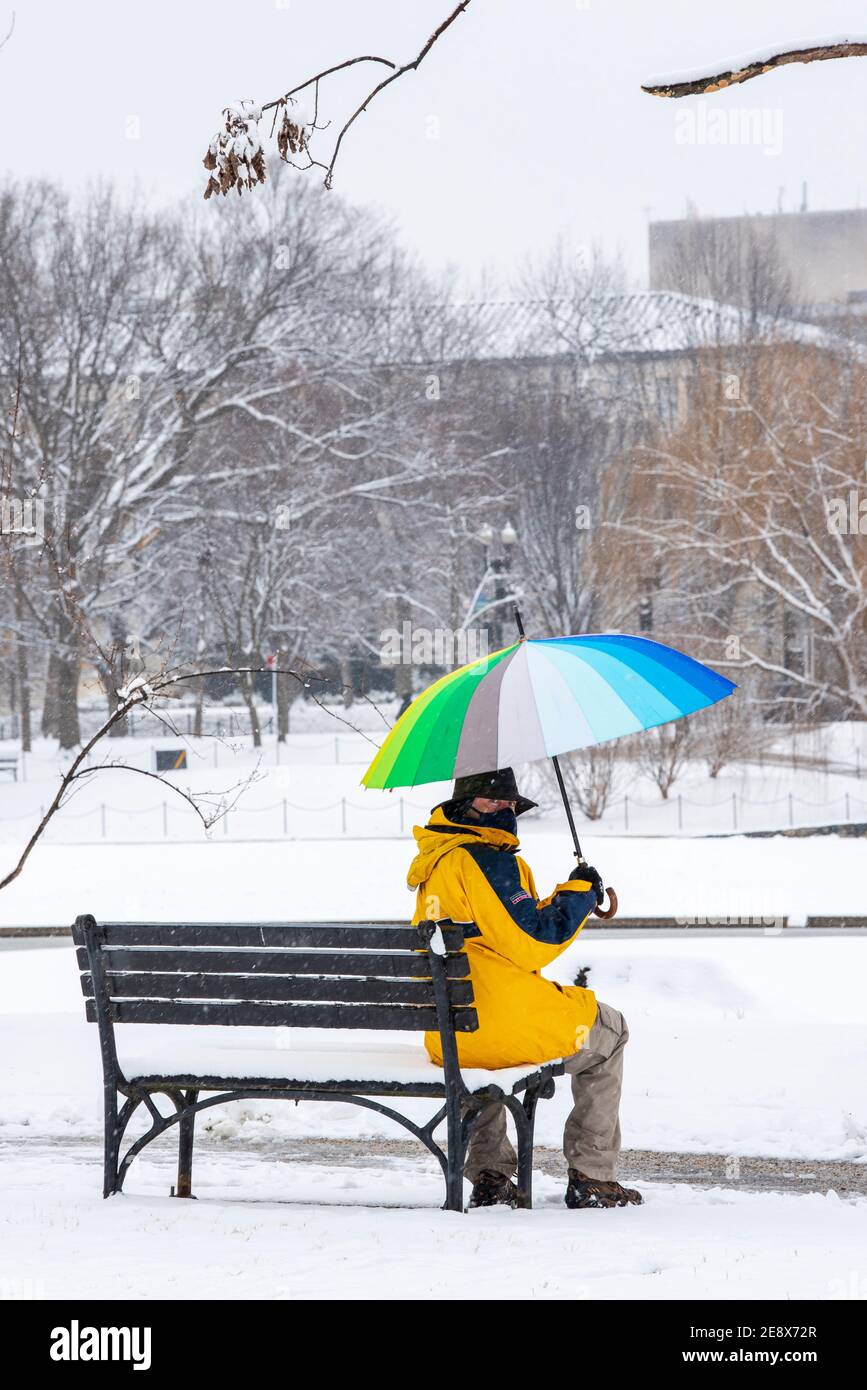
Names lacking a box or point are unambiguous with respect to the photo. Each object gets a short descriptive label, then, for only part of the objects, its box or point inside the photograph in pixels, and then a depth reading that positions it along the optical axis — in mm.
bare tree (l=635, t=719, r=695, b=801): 30016
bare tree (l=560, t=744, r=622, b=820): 28766
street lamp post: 24969
